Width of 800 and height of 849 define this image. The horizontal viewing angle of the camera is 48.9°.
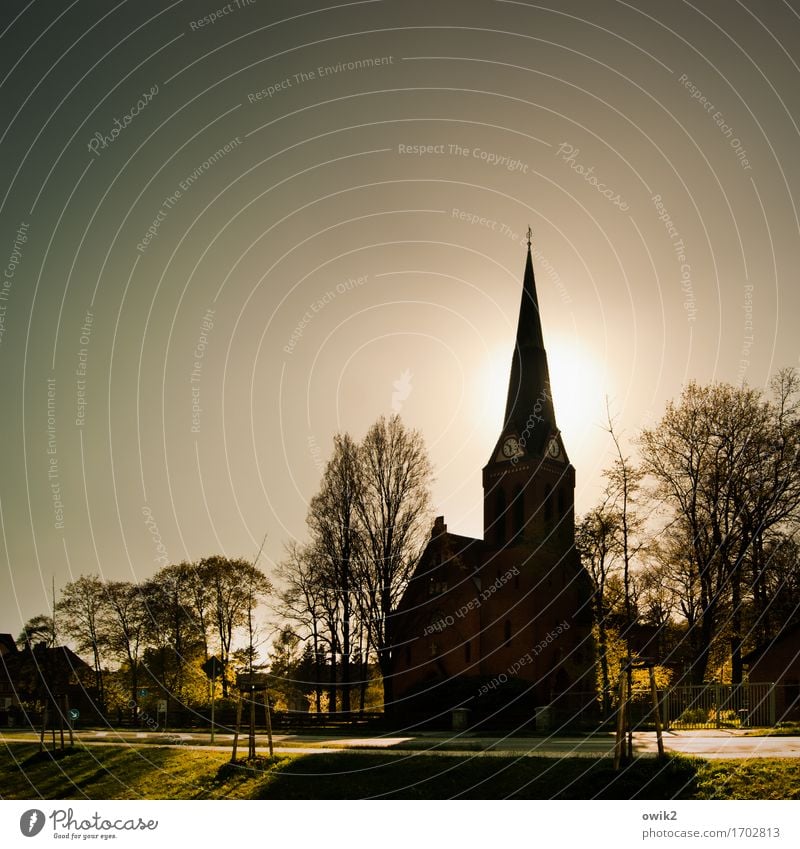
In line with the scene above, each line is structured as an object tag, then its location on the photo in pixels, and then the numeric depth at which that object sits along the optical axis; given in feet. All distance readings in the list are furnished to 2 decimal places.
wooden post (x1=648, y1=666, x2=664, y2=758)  50.97
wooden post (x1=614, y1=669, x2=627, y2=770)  52.95
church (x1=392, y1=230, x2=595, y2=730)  134.31
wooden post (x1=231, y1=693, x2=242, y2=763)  62.94
